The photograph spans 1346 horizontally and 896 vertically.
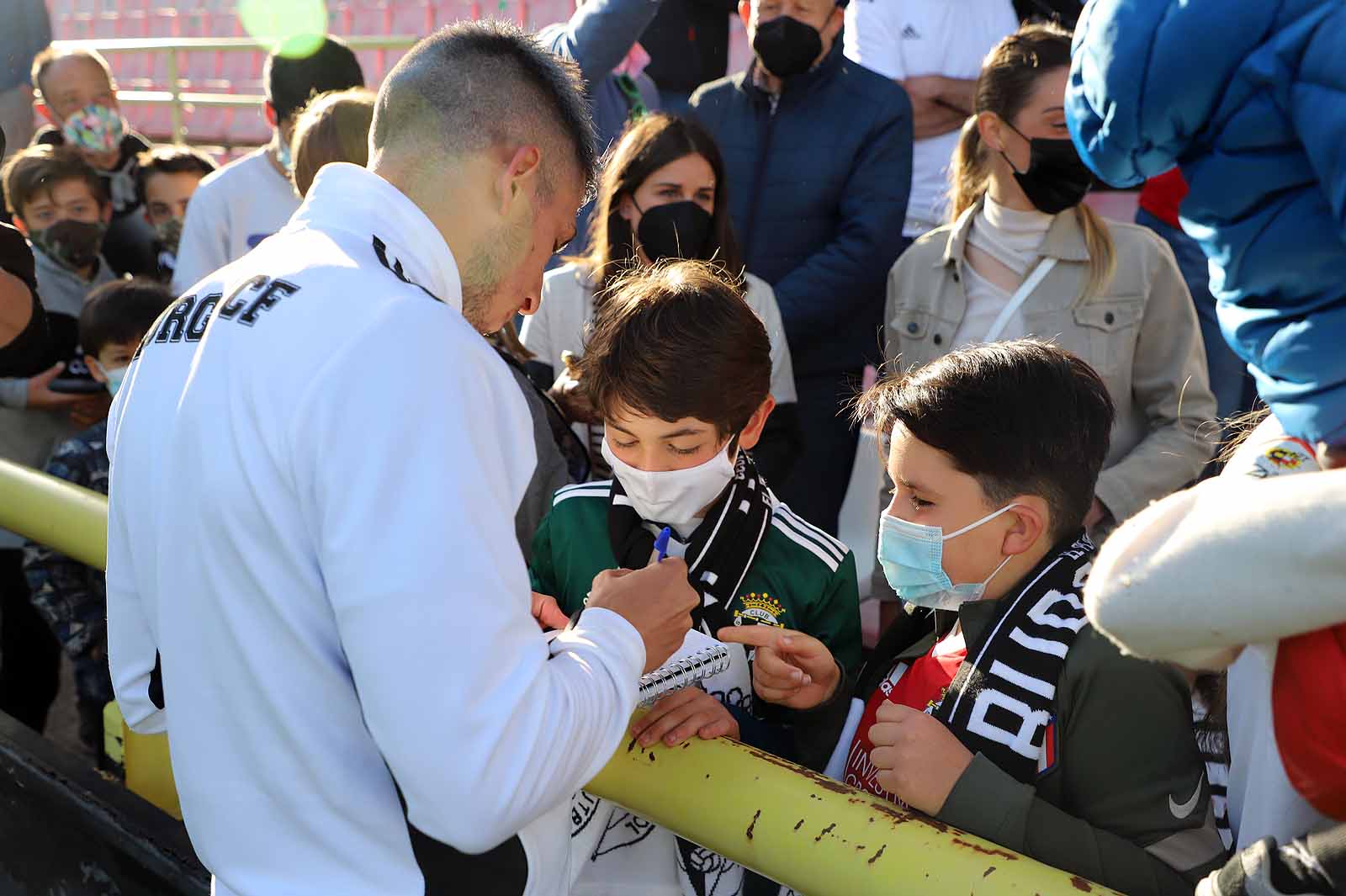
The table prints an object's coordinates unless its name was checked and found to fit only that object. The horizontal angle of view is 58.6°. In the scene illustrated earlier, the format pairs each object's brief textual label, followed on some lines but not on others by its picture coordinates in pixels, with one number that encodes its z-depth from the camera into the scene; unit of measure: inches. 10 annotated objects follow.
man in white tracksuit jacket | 47.5
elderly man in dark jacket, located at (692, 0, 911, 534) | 141.9
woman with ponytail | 119.8
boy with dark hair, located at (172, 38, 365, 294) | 161.8
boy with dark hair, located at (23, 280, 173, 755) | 141.5
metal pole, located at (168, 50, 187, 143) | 344.8
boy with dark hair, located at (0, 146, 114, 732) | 154.3
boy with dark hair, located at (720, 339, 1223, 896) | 60.1
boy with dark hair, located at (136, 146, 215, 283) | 208.2
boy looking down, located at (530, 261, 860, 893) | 85.5
